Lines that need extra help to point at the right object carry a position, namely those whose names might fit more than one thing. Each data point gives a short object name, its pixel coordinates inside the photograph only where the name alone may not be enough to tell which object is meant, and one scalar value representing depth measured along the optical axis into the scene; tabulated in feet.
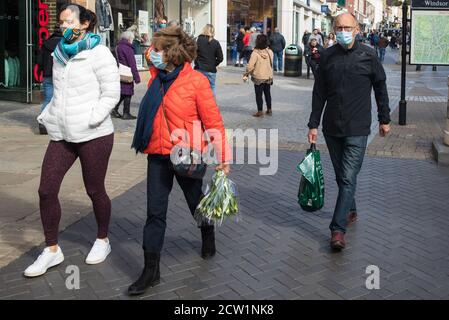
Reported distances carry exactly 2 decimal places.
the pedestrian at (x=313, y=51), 63.82
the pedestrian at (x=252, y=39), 81.27
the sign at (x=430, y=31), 37.29
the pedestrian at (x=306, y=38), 90.40
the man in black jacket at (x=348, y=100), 16.53
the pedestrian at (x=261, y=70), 41.27
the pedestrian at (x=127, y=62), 37.76
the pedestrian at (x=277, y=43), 81.82
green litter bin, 74.64
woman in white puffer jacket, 14.21
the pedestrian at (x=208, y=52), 39.06
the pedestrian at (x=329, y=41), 73.72
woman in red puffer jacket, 13.55
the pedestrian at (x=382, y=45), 111.96
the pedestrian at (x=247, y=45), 83.22
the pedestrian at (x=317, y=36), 75.66
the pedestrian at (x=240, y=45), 89.81
